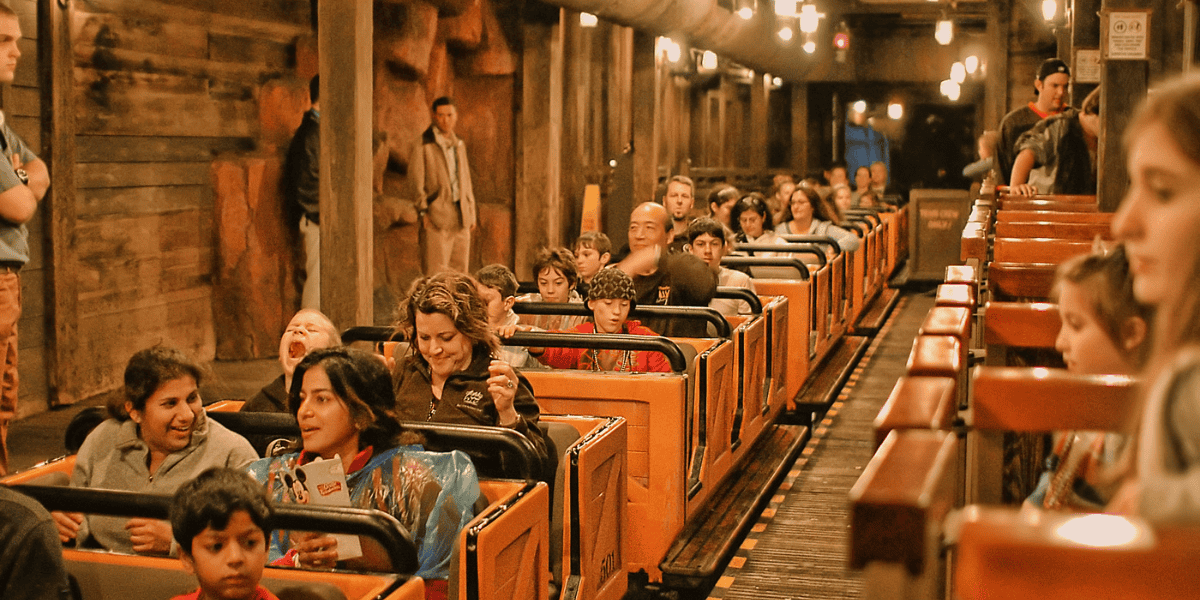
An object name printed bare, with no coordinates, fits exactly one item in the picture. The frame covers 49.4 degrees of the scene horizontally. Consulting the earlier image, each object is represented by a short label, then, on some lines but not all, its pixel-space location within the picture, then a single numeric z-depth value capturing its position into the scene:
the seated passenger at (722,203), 9.78
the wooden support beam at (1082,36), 10.25
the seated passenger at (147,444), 3.22
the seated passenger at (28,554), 2.30
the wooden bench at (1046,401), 1.58
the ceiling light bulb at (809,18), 15.78
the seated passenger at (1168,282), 1.09
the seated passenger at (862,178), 18.42
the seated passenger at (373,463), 3.00
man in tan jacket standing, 9.48
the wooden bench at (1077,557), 1.02
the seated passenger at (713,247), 6.52
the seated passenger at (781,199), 11.57
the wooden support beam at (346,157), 6.05
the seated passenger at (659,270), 6.18
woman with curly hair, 3.67
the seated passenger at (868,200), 16.25
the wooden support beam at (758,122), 21.97
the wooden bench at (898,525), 1.29
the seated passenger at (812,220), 10.12
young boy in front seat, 2.35
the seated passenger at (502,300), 4.95
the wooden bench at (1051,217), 4.78
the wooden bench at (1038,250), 4.07
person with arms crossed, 4.43
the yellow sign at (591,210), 11.55
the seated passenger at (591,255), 6.84
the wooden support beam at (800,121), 24.70
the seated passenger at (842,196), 14.42
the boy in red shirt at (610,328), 4.89
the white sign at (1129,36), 6.46
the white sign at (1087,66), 10.13
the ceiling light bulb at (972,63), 21.68
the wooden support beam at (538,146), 10.30
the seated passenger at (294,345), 3.91
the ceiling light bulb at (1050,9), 14.26
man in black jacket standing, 8.45
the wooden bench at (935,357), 1.98
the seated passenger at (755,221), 9.27
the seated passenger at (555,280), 5.92
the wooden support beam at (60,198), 6.54
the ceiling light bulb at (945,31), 17.09
